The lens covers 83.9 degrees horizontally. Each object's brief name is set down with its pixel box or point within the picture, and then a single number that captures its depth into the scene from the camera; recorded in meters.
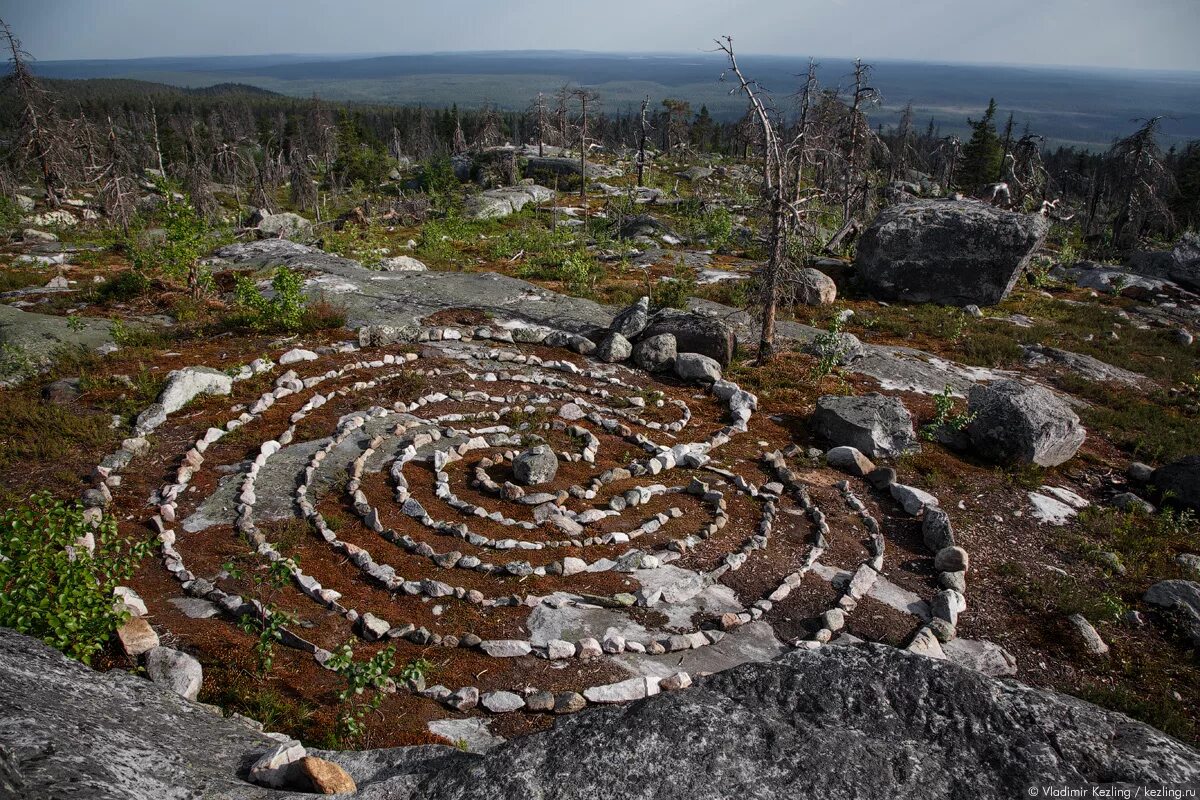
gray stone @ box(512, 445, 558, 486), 11.72
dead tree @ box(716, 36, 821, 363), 15.54
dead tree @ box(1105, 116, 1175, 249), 36.53
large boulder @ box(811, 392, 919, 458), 13.31
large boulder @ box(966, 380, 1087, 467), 13.28
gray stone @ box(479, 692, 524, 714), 6.99
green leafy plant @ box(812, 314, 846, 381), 16.84
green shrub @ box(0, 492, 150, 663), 5.68
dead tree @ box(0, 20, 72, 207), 34.47
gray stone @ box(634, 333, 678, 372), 17.17
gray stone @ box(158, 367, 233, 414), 12.23
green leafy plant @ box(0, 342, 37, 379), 12.84
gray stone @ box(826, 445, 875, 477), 12.95
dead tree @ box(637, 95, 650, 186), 68.47
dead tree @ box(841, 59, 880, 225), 30.69
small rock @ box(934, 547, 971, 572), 10.14
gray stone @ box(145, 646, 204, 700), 6.39
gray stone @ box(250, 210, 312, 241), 37.22
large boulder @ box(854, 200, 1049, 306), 25.97
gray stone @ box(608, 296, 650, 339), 18.16
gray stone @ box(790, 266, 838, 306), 25.64
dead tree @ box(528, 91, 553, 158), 45.31
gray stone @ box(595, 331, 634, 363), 17.36
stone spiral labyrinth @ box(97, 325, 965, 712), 7.98
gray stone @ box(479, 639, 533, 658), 7.80
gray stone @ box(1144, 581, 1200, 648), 8.98
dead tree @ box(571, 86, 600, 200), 48.68
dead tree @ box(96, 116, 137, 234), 30.75
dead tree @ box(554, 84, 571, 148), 49.52
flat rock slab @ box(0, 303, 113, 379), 13.57
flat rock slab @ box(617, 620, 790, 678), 7.86
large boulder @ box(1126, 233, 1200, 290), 34.16
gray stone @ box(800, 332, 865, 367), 17.27
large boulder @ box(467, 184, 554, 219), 51.00
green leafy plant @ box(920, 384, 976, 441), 14.01
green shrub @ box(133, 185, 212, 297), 16.12
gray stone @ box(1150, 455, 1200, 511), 12.33
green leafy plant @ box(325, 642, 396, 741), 6.05
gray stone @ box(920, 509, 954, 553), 10.68
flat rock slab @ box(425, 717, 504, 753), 6.48
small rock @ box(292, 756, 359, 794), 4.33
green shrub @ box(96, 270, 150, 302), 18.45
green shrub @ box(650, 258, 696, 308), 22.02
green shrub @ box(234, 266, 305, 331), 15.80
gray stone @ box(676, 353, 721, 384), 16.53
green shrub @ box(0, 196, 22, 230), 31.62
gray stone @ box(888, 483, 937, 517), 11.75
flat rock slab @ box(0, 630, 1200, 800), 3.91
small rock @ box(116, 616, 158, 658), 6.66
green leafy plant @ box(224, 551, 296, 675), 6.64
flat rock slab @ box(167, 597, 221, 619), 7.80
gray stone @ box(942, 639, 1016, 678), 8.39
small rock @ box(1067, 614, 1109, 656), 8.59
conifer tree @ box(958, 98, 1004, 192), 66.00
